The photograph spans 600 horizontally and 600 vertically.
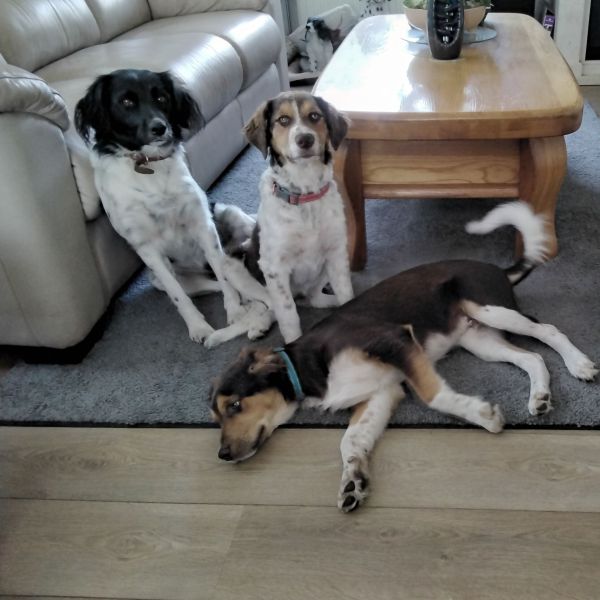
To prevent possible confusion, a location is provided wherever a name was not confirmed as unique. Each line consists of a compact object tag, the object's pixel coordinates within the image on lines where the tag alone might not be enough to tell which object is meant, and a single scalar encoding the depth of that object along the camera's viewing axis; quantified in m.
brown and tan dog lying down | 1.52
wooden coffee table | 1.90
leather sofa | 1.75
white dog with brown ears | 1.79
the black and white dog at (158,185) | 1.95
